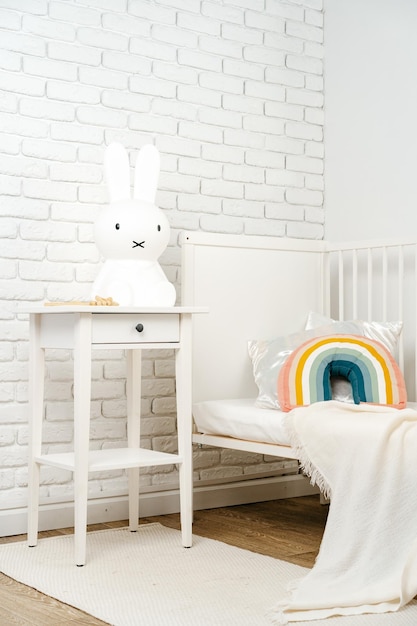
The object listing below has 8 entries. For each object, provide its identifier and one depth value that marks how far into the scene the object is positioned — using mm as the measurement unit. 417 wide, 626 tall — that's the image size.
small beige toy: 2266
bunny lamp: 2375
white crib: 2682
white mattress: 2295
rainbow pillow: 2332
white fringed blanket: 1773
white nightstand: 2178
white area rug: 1746
